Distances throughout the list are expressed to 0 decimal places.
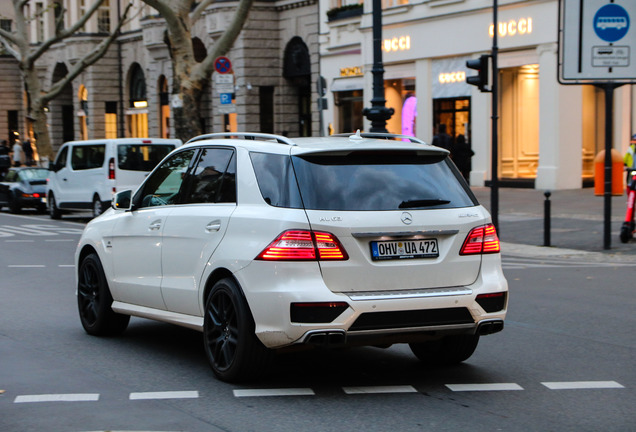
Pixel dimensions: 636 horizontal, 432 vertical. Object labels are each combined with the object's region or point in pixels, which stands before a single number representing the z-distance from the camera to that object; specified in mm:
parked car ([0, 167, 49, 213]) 29047
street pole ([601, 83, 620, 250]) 16469
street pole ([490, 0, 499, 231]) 18578
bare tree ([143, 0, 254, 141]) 26672
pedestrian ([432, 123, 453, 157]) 25641
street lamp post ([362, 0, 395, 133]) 19078
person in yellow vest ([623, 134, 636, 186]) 17500
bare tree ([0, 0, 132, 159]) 43000
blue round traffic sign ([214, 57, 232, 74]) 23531
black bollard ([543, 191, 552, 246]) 16797
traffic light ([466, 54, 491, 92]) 18891
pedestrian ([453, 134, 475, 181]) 25734
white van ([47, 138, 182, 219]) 23234
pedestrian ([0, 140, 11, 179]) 34297
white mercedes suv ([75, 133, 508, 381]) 6469
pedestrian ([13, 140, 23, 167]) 45225
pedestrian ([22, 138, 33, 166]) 51719
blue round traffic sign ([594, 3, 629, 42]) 16891
